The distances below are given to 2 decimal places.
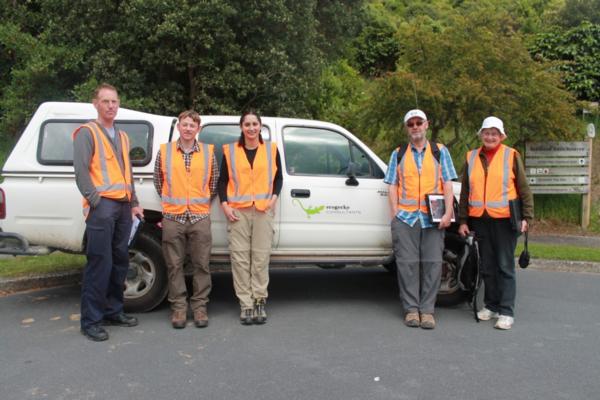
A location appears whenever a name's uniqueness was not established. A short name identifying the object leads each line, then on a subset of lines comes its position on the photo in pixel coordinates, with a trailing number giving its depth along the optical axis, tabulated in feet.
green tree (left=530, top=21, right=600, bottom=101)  44.45
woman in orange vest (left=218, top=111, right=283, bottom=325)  16.94
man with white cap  17.28
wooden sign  36.14
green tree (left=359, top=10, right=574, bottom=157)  30.66
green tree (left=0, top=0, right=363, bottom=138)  32.37
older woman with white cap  16.96
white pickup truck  17.35
